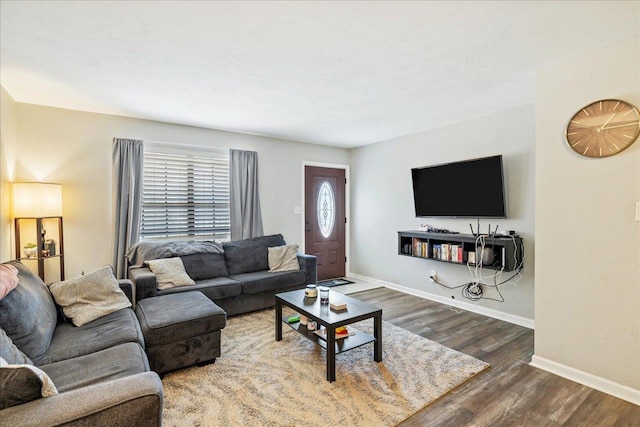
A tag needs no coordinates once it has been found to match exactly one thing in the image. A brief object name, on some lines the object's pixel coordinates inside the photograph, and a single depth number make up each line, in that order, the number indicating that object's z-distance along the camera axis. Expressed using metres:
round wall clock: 2.12
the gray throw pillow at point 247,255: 4.15
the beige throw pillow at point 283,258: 4.23
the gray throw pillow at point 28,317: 1.73
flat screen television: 3.55
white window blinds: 4.09
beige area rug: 1.97
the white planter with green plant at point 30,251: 3.21
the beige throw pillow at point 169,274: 3.37
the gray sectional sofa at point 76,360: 1.14
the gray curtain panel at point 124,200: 3.79
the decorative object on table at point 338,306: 2.61
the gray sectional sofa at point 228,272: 3.44
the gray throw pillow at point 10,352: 1.44
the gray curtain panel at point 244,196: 4.59
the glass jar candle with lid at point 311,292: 2.97
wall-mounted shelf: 3.38
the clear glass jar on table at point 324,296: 2.78
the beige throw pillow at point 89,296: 2.36
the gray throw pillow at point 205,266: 3.78
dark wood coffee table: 2.34
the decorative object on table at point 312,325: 2.74
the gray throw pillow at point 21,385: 1.13
